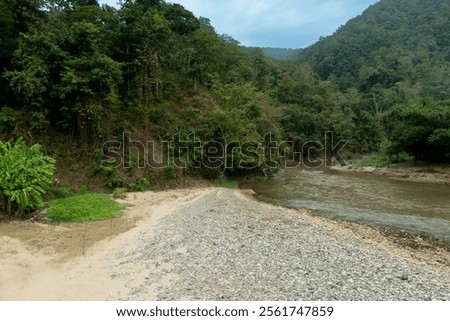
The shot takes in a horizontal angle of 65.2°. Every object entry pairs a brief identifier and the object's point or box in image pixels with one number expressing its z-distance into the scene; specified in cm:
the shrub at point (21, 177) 1502
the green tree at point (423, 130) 3875
